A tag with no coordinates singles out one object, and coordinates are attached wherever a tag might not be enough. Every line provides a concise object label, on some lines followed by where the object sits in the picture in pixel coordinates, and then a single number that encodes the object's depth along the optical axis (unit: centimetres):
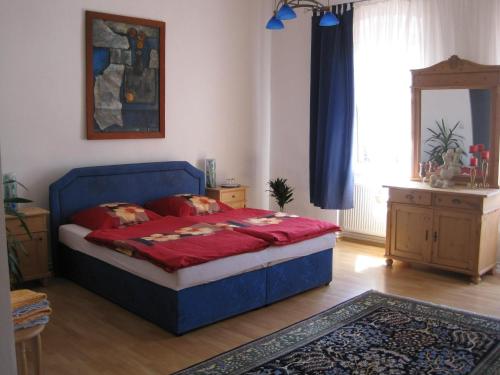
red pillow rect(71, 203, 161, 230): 443
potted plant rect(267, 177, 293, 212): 596
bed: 351
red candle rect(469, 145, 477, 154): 478
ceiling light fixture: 377
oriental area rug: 305
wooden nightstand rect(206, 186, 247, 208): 569
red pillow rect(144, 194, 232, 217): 497
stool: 235
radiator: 572
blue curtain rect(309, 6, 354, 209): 564
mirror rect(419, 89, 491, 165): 484
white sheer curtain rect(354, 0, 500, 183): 483
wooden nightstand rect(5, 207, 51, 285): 427
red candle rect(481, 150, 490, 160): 479
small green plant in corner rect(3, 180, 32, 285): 362
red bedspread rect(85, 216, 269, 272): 349
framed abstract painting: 485
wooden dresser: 455
